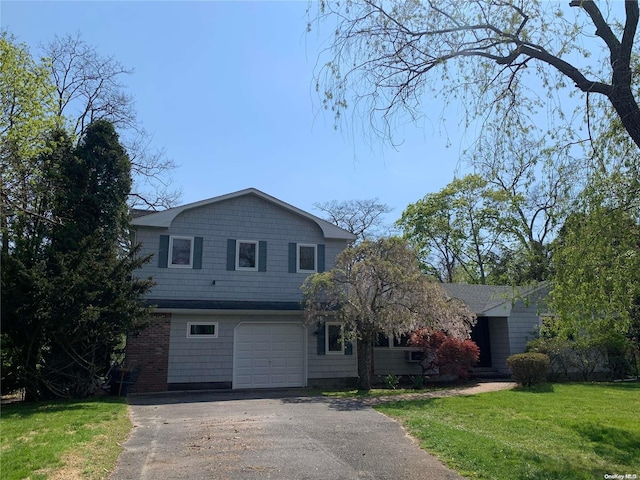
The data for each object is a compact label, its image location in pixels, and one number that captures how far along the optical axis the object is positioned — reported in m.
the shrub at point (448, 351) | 17.23
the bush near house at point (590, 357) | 18.52
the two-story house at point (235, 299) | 16.27
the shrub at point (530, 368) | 15.88
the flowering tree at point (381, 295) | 14.98
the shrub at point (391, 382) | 16.67
